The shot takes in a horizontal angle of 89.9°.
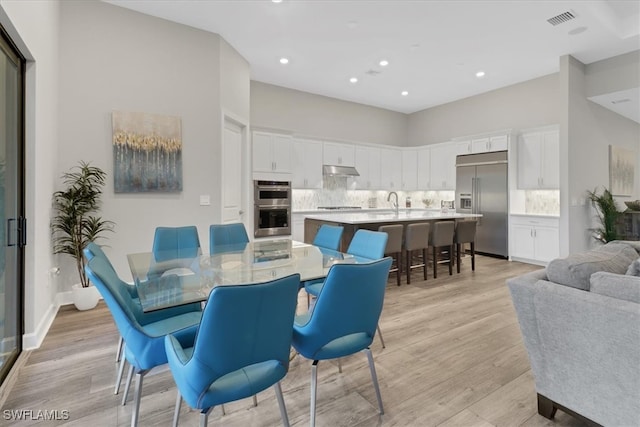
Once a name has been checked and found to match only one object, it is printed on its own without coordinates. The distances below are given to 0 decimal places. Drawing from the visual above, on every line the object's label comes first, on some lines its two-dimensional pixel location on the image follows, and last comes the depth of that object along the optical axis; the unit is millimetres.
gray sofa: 1438
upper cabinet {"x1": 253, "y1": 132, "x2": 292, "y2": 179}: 6023
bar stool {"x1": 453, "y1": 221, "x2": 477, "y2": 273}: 5301
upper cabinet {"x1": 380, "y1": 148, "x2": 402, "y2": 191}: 8055
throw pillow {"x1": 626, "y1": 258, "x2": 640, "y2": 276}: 1776
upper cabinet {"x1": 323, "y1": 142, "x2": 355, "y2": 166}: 7129
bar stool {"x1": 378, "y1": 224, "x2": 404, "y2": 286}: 4365
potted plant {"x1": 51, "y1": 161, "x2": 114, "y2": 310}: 3412
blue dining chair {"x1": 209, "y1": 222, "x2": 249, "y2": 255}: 3344
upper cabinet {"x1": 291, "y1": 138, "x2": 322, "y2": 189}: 6707
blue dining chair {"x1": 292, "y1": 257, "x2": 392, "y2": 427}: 1596
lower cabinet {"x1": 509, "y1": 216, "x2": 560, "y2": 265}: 5621
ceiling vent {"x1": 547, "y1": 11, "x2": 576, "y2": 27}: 3965
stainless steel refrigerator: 6250
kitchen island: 4480
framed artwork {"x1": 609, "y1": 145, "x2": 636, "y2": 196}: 5938
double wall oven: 5914
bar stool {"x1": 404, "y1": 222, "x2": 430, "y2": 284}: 4613
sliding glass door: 2285
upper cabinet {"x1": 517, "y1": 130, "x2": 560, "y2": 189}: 5723
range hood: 7047
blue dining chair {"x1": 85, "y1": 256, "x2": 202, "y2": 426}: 1465
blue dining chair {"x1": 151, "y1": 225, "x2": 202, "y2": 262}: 2931
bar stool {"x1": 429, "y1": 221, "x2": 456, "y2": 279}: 4965
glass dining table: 1776
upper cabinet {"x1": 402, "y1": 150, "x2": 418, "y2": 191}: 8156
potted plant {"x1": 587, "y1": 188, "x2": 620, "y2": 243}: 5246
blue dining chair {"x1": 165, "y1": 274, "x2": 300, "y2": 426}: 1196
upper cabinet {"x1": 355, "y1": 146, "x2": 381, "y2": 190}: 7641
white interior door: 4883
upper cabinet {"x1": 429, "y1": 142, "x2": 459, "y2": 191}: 7251
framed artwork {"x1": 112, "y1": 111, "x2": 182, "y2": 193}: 3842
